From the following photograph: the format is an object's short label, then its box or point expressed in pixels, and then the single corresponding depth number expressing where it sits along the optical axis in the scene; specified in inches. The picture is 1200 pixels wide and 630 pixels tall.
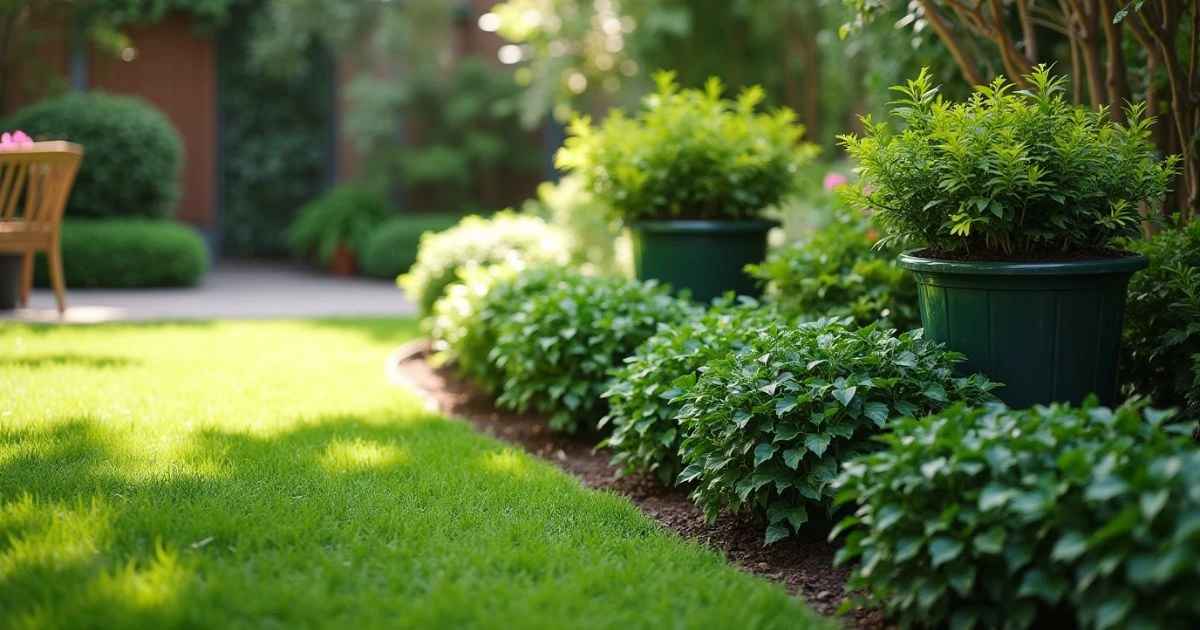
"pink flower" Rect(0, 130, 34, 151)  275.0
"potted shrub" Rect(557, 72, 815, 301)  212.1
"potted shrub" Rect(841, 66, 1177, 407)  119.1
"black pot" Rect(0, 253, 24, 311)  313.6
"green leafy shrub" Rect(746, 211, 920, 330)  167.2
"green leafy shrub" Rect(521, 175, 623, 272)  356.6
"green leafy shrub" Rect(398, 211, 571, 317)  278.8
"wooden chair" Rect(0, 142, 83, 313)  282.5
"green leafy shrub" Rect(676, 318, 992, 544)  120.1
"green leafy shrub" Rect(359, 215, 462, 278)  479.5
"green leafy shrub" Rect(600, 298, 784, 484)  146.6
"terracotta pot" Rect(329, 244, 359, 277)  514.6
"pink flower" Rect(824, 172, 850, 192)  253.4
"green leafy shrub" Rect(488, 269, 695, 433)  180.5
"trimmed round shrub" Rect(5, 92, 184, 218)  418.9
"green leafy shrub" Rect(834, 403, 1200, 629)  80.2
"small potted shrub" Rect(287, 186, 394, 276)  500.7
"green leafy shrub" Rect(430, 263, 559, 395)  214.8
